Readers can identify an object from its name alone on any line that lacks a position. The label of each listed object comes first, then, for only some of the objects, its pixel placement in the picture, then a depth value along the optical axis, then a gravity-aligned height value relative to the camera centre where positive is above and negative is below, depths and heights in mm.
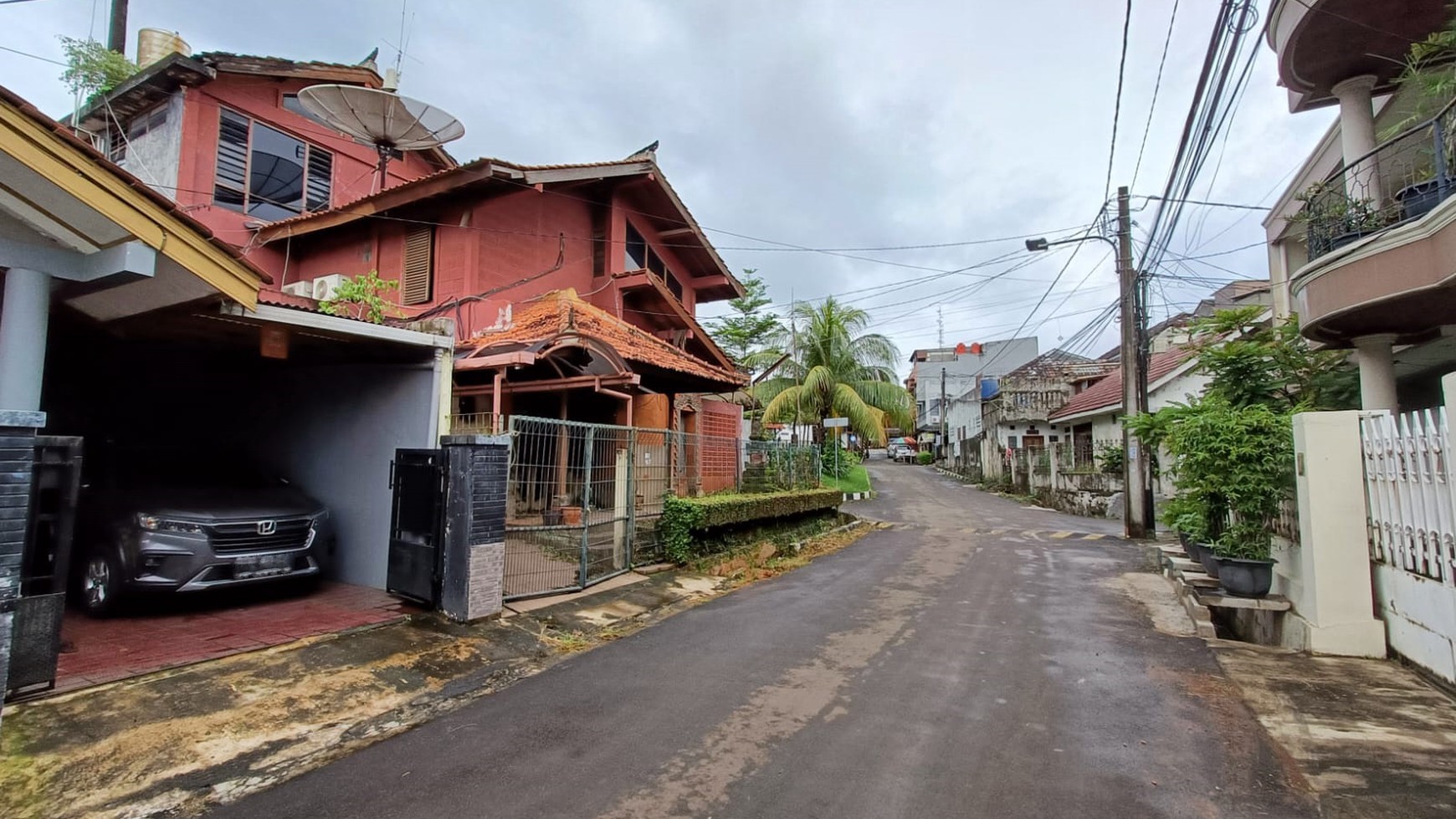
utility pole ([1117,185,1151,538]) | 14586 +1911
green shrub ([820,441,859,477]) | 25217 -30
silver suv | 5703 -641
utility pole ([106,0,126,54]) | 17312 +11334
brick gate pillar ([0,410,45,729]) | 3588 -249
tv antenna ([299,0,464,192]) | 10734 +5880
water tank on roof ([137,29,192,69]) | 16703 +10491
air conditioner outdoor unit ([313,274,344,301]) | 13141 +3508
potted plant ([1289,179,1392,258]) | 7086 +2746
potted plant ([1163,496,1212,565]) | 7215 -658
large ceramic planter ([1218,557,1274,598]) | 6316 -1073
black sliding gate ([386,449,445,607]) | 6422 -635
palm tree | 23828 +3222
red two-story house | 11133 +4815
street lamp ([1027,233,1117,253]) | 15602 +5129
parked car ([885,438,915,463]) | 58653 +1072
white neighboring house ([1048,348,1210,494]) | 19719 +2087
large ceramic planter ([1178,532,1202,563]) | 8297 -1106
